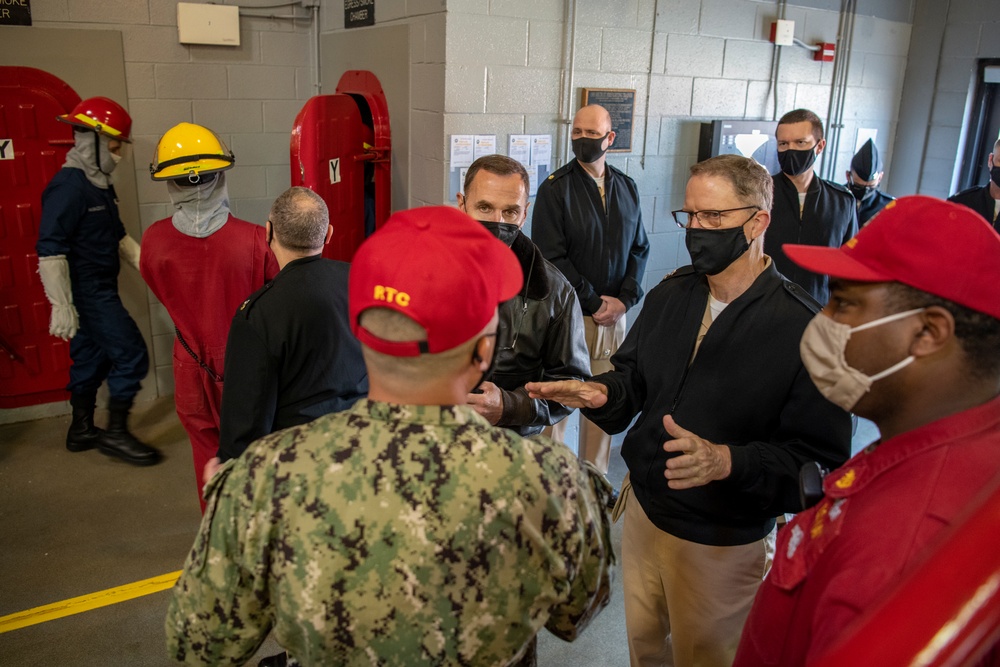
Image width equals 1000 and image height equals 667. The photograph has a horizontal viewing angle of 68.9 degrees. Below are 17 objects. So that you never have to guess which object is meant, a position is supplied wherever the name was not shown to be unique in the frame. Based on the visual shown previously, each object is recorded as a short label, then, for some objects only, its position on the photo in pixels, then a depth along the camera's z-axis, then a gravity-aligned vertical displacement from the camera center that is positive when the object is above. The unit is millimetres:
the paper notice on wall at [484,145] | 3766 -40
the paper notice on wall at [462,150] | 3691 -67
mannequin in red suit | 3205 -637
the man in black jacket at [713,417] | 1938 -734
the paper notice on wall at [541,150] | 4004 -56
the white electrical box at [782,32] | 4602 +715
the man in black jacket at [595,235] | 3869 -488
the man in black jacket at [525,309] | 2480 -566
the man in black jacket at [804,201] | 3922 -270
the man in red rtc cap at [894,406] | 1027 -406
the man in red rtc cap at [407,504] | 1114 -558
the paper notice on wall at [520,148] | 3898 -50
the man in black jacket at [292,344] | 2348 -679
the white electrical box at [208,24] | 4609 +634
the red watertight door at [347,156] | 3814 -135
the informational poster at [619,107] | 4086 +198
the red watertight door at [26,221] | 4348 -617
